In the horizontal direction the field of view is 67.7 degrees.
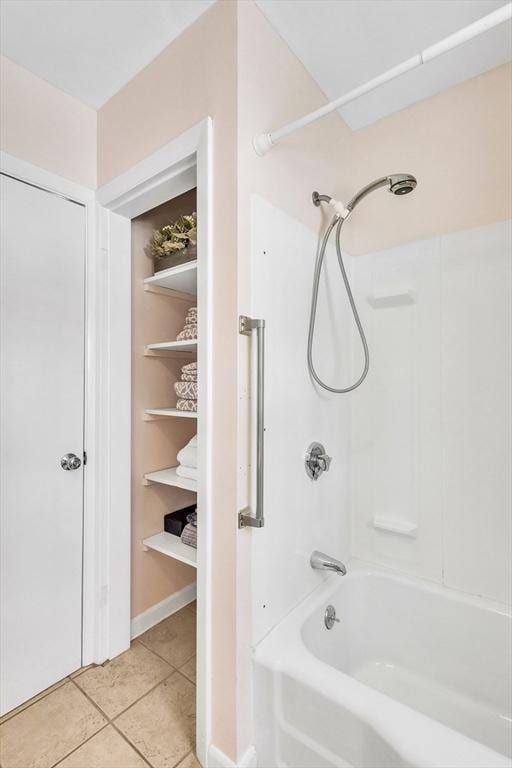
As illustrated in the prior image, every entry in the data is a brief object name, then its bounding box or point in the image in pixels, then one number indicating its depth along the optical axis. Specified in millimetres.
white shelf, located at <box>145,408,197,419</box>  1642
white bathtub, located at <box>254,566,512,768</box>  921
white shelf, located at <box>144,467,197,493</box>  1713
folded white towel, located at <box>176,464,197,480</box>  1760
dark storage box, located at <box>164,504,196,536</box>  1932
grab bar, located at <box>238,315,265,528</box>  1164
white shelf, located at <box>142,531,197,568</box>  1683
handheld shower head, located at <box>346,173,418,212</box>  1267
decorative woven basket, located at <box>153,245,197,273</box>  1780
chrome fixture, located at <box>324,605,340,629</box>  1470
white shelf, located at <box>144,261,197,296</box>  1611
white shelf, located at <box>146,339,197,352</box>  1651
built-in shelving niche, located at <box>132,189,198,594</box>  1919
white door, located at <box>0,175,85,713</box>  1468
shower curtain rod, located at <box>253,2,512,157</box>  823
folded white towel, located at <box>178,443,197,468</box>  1743
